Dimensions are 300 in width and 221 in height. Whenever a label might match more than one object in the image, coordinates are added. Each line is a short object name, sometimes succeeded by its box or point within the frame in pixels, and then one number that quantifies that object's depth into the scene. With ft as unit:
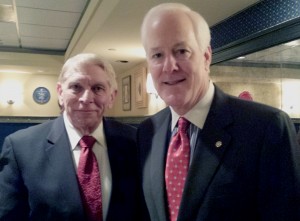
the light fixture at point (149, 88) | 16.28
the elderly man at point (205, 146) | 3.22
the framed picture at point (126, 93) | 23.77
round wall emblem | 28.08
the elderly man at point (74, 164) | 4.14
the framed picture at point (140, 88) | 20.20
